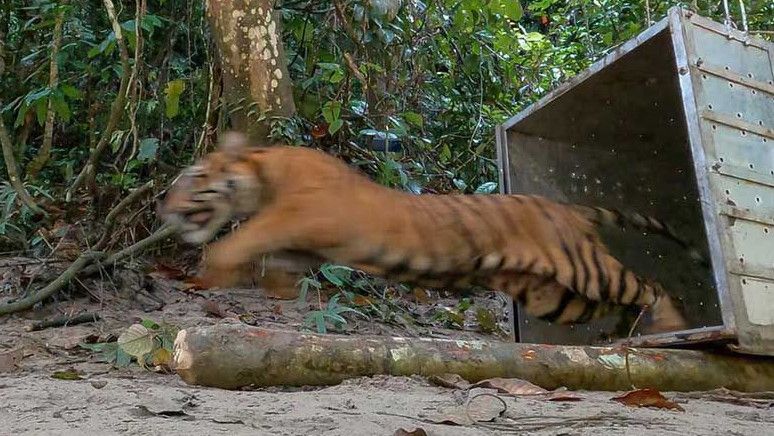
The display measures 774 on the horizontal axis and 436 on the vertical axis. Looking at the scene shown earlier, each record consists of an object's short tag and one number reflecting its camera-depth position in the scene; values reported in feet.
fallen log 9.00
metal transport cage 11.72
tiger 11.48
